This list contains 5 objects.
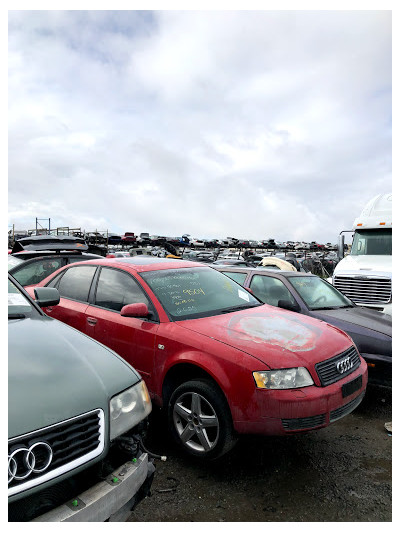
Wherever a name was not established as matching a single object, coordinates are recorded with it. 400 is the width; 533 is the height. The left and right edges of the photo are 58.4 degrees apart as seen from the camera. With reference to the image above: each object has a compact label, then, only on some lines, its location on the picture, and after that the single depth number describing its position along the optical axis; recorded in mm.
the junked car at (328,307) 4090
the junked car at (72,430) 1470
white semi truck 7254
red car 2617
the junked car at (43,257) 6141
